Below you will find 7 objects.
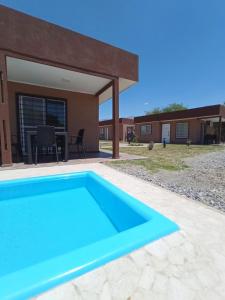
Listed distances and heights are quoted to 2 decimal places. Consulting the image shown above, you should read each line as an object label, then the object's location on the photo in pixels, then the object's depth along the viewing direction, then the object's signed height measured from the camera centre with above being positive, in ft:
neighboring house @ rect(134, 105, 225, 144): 42.88 +4.38
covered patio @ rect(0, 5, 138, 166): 13.02 +7.10
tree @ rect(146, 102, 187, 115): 119.75 +24.38
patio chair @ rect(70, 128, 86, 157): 19.28 +0.16
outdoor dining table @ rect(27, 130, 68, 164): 14.56 -0.51
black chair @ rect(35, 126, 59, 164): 14.58 +0.33
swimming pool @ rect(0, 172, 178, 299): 3.11 -3.55
